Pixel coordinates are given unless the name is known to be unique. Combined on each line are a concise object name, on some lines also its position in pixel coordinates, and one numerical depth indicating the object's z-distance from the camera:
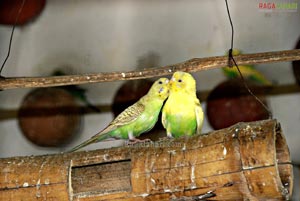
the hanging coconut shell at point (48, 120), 3.38
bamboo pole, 2.65
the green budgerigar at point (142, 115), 2.92
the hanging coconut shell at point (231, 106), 3.38
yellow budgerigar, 2.88
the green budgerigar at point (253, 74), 3.39
